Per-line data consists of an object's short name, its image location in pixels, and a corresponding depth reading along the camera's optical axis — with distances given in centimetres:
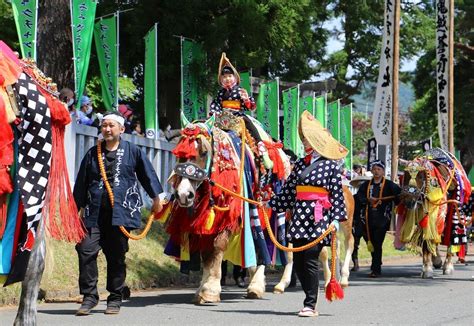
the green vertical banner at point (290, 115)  2494
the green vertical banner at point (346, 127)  3131
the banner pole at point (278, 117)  2375
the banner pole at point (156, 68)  1894
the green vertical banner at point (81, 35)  1653
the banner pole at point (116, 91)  1889
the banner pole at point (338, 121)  2984
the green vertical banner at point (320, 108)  2764
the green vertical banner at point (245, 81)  2198
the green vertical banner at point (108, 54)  1908
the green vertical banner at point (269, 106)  2350
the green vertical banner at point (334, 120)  2980
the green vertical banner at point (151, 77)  1902
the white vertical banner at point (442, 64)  2661
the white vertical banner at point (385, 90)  2423
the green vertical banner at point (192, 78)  2097
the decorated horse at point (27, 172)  649
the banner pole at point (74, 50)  1641
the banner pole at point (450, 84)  2656
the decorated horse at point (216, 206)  1080
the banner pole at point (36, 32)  1588
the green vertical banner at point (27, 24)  1583
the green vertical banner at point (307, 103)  2652
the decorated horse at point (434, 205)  1591
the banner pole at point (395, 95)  2409
